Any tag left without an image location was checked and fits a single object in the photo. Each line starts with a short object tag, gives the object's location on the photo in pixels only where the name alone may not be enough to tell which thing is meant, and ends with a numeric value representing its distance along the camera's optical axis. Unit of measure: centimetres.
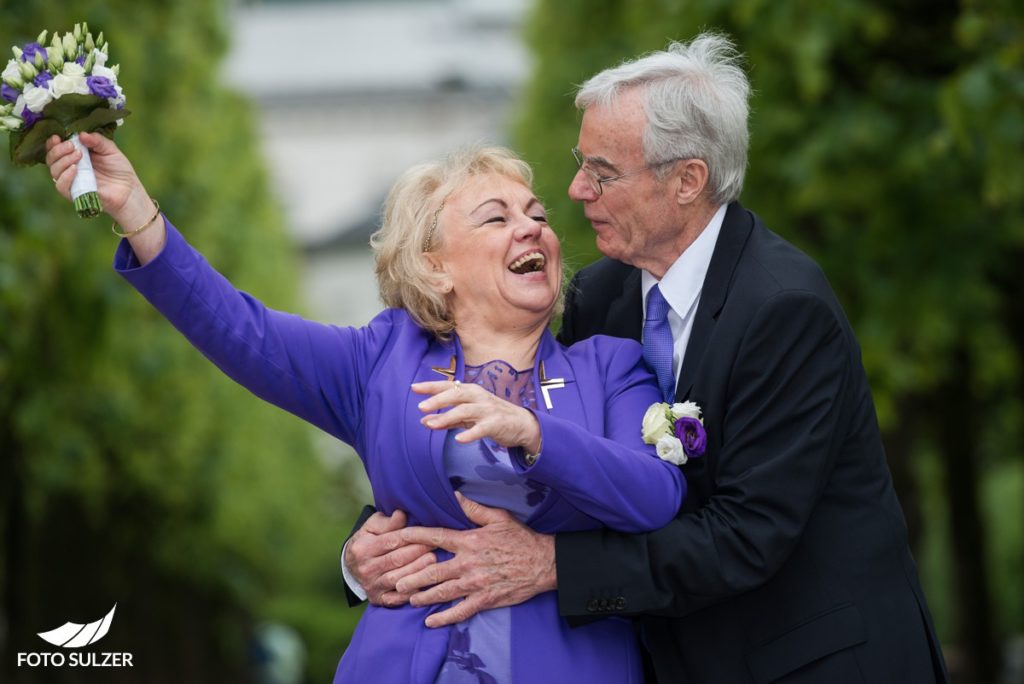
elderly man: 752
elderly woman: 747
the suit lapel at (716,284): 805
